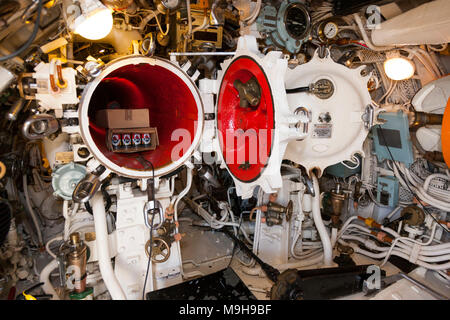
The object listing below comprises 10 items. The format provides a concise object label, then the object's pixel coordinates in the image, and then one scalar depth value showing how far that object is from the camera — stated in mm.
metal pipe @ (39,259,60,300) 1808
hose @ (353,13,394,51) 2141
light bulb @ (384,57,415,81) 2029
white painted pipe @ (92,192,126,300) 1607
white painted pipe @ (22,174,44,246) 2240
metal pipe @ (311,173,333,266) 2148
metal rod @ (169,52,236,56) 1779
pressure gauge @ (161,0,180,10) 1762
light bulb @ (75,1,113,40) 1434
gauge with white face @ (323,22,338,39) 2210
